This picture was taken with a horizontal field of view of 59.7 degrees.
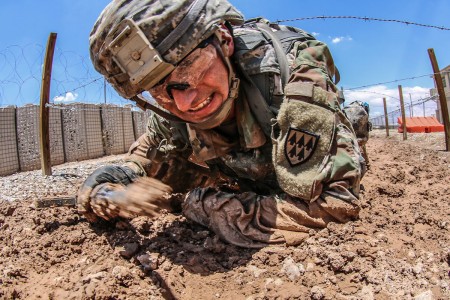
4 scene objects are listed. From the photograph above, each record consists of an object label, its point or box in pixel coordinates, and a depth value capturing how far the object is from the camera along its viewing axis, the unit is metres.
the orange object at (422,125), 16.23
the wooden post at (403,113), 10.40
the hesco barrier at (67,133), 6.82
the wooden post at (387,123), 13.27
